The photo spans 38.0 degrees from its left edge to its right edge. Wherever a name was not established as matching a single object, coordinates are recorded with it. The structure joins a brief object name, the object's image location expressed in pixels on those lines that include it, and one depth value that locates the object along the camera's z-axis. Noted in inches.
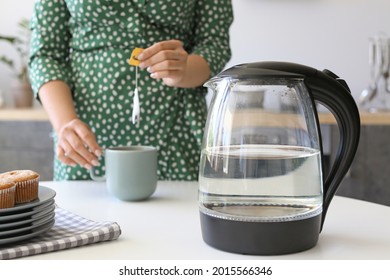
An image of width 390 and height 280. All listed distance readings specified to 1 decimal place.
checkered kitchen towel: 25.8
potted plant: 108.3
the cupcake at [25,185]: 28.0
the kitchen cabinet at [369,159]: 86.4
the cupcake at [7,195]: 26.3
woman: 45.4
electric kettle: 25.8
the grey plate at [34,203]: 26.0
